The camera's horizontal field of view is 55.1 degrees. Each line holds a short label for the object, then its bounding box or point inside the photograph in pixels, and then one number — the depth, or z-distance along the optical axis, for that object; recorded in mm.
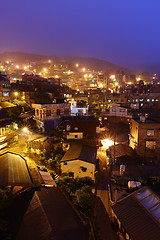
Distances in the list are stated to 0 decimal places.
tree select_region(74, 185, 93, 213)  13781
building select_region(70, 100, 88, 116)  37594
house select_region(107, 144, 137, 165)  22875
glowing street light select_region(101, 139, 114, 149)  28888
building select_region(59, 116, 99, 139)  26625
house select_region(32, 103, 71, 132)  28859
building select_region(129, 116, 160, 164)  23453
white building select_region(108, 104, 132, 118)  40531
